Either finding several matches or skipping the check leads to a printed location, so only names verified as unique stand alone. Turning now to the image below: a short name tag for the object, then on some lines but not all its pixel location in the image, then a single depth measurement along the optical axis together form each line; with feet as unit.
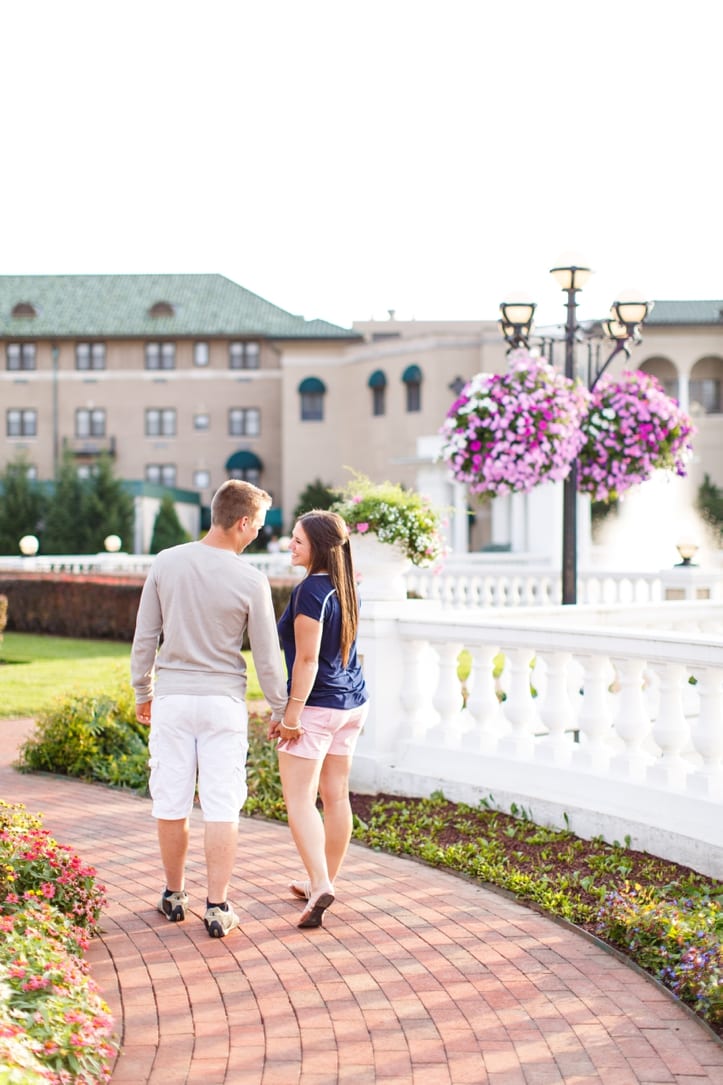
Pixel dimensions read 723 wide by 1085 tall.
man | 17.94
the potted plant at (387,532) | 29.71
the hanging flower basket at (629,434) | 44.73
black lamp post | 45.06
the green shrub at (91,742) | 30.81
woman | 18.70
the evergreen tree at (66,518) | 168.55
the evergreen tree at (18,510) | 172.86
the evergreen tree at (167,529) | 162.93
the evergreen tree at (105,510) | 167.02
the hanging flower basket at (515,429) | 40.16
